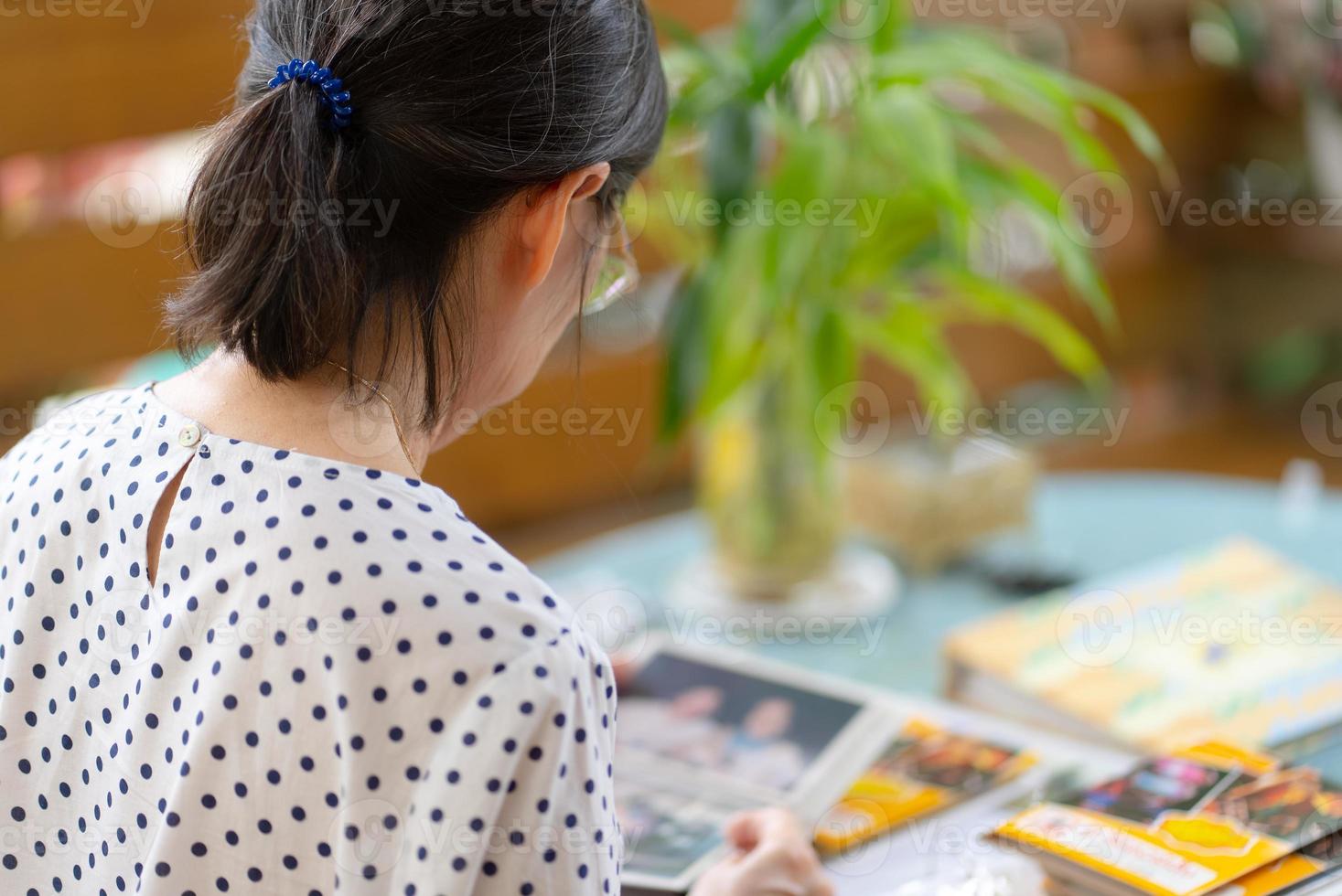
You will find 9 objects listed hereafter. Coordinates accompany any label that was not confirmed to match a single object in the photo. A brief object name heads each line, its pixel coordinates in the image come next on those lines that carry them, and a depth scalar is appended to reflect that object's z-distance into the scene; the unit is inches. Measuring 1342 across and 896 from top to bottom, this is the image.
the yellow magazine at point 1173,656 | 100.1
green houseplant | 104.4
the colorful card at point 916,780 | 96.7
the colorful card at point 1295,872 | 91.5
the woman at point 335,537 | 83.2
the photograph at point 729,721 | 98.9
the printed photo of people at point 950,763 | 98.1
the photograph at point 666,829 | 95.1
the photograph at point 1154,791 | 94.0
